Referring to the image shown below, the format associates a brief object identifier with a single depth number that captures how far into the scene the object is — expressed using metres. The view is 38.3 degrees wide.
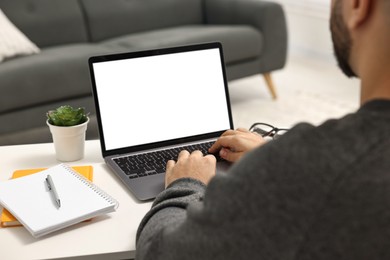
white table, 0.96
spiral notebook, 1.02
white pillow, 2.83
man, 0.61
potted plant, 1.36
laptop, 1.39
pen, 1.08
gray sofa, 2.70
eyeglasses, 1.47
